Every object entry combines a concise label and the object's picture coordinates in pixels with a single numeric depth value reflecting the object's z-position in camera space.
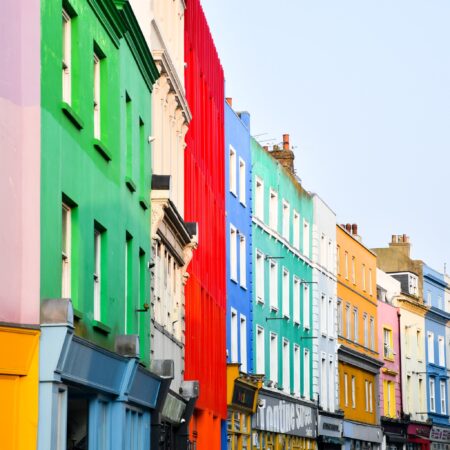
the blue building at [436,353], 83.44
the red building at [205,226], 36.94
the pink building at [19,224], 16.75
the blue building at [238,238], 47.34
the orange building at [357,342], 67.12
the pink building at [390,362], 74.88
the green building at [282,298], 52.09
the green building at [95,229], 18.19
